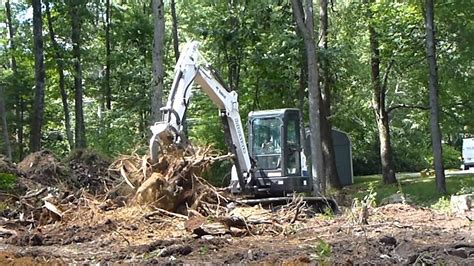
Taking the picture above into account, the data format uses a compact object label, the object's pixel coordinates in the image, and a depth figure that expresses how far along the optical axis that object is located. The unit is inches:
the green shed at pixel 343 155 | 1203.5
